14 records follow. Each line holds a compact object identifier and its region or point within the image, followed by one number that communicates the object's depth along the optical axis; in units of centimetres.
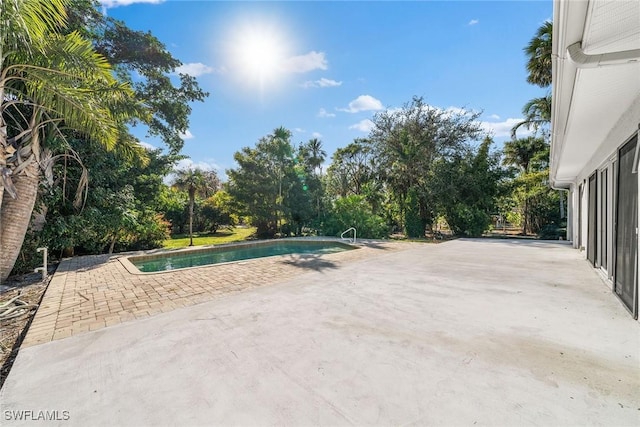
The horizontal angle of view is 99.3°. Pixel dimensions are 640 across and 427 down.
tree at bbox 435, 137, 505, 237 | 1630
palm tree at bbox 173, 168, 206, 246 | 1681
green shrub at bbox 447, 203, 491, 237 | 1619
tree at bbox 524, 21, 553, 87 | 1245
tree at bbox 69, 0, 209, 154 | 1161
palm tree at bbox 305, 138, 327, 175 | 2703
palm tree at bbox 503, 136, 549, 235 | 2003
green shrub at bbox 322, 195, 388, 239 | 1719
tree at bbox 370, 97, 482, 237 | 1803
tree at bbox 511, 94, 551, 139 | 1555
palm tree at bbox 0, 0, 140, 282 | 445
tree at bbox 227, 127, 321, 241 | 1811
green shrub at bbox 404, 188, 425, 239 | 1778
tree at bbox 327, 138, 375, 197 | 2696
